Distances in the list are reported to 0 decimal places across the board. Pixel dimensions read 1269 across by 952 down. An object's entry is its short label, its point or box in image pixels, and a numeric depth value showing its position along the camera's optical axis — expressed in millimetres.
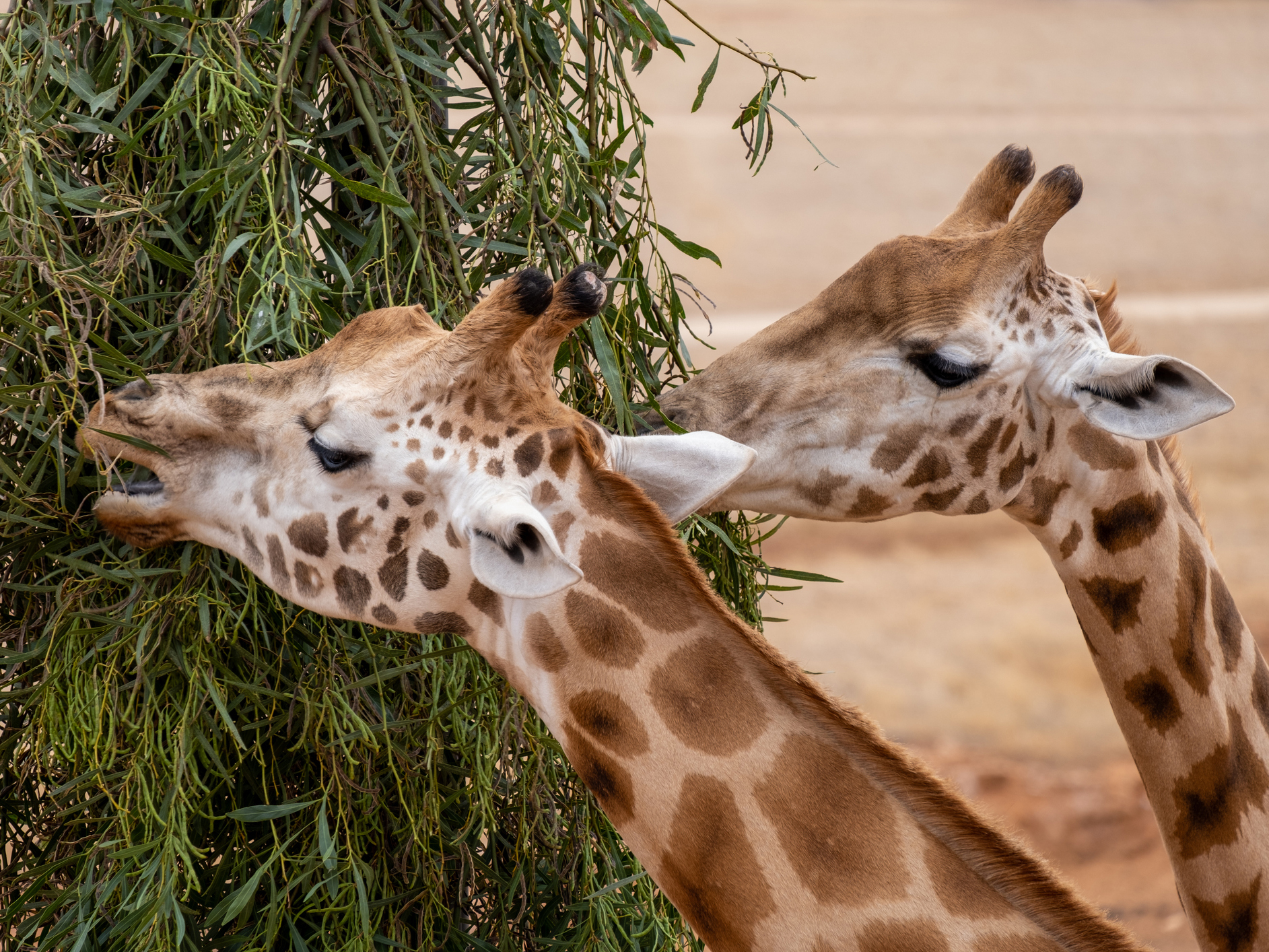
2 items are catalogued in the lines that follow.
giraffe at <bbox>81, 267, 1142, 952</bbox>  12265
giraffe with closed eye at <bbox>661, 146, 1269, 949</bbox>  12857
